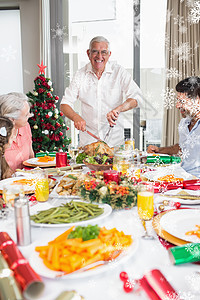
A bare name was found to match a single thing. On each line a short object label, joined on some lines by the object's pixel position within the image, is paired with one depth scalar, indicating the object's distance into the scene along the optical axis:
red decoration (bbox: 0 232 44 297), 0.56
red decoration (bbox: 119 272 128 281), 0.62
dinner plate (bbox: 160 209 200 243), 0.79
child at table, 1.53
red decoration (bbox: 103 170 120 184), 1.16
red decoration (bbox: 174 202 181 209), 1.04
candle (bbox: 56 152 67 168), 1.71
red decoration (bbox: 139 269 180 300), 0.56
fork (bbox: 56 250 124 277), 0.63
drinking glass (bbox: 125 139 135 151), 1.77
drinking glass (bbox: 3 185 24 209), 0.93
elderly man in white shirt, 2.71
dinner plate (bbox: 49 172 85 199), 1.13
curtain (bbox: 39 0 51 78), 4.12
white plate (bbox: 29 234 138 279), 0.60
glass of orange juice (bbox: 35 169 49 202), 1.12
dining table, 0.58
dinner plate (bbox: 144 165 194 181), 1.43
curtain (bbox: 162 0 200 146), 3.80
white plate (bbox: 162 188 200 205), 1.08
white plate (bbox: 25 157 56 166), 1.80
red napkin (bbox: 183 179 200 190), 1.24
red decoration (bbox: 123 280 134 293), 0.59
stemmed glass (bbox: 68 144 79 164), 1.69
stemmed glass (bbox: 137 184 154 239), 0.89
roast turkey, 1.66
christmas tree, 3.68
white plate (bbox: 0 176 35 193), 1.23
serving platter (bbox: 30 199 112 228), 0.86
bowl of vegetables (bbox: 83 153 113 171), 1.45
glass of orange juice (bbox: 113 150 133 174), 1.29
